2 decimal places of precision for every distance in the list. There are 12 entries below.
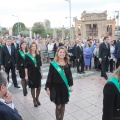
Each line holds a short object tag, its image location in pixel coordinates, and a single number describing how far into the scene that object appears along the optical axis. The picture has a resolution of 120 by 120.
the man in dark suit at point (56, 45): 8.80
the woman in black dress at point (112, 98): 1.47
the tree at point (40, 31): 36.77
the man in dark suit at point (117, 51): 6.49
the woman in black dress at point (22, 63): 4.21
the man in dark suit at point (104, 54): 5.69
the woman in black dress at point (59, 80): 2.74
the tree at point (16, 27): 47.02
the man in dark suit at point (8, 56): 4.64
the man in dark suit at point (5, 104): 1.18
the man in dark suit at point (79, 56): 6.47
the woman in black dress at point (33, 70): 3.62
